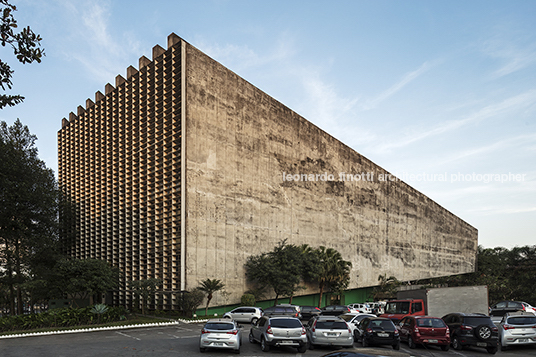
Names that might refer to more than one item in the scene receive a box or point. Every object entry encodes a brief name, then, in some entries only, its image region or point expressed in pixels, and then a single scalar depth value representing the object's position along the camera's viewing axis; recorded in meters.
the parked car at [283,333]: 18.12
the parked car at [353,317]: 25.81
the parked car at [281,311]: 30.02
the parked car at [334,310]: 34.65
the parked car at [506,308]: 36.82
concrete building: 40.41
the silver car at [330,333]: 18.78
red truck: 25.17
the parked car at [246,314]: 34.12
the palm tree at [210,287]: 38.53
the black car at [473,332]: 18.73
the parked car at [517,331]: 19.61
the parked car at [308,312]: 34.66
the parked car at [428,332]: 19.42
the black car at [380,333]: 19.39
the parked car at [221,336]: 17.84
